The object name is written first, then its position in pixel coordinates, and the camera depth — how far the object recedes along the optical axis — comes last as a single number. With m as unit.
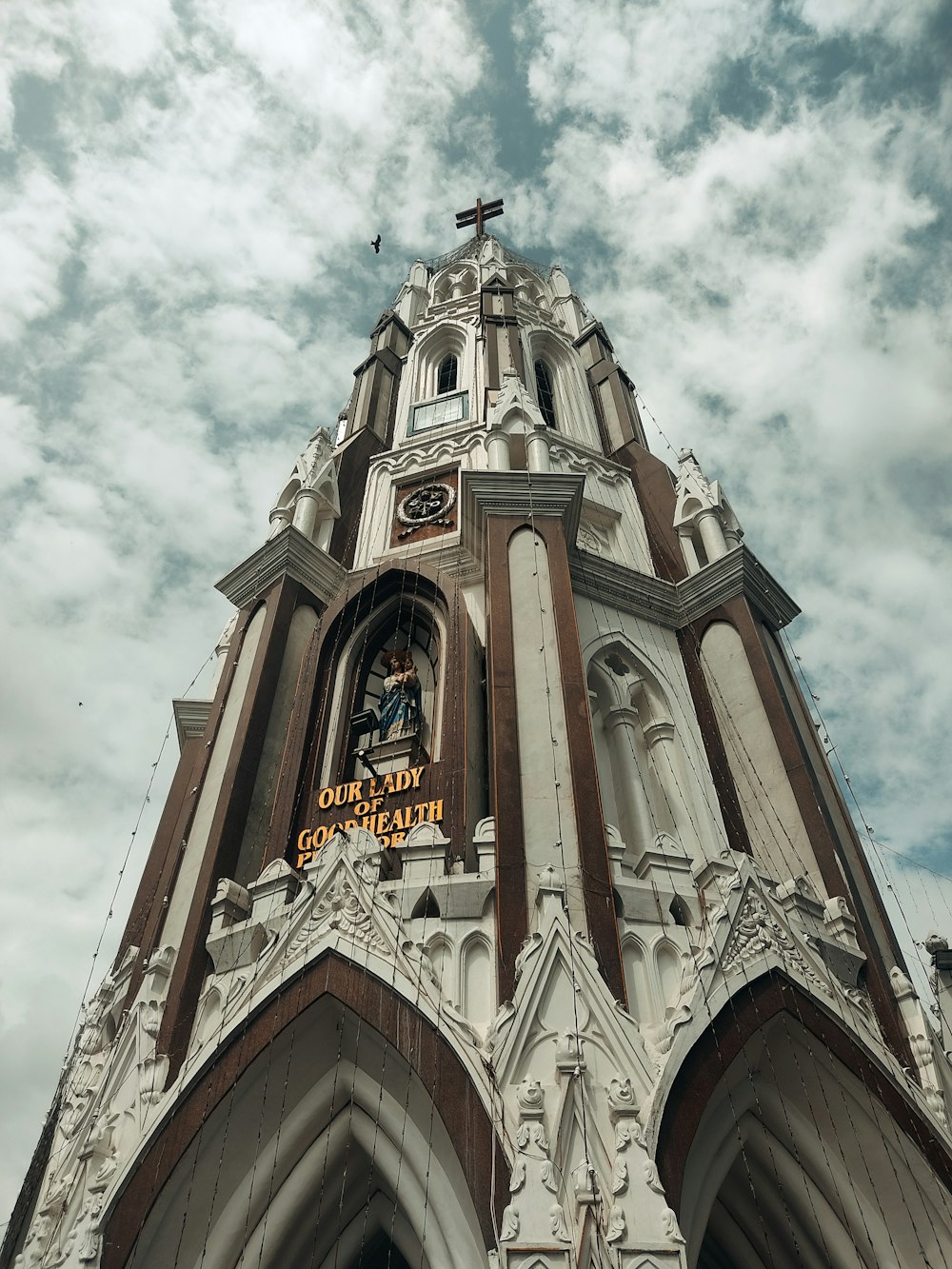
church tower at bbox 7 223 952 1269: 9.32
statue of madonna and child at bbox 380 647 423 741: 15.04
